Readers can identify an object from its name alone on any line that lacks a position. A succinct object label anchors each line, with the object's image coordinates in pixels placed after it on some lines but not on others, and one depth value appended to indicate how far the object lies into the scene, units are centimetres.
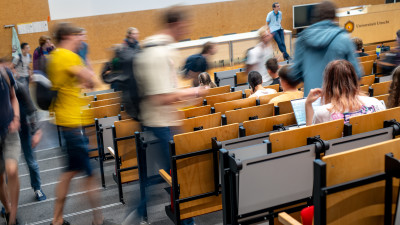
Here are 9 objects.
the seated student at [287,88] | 402
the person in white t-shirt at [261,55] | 652
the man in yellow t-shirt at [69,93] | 313
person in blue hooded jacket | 370
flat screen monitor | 1343
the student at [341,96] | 292
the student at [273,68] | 534
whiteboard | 1144
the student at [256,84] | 462
